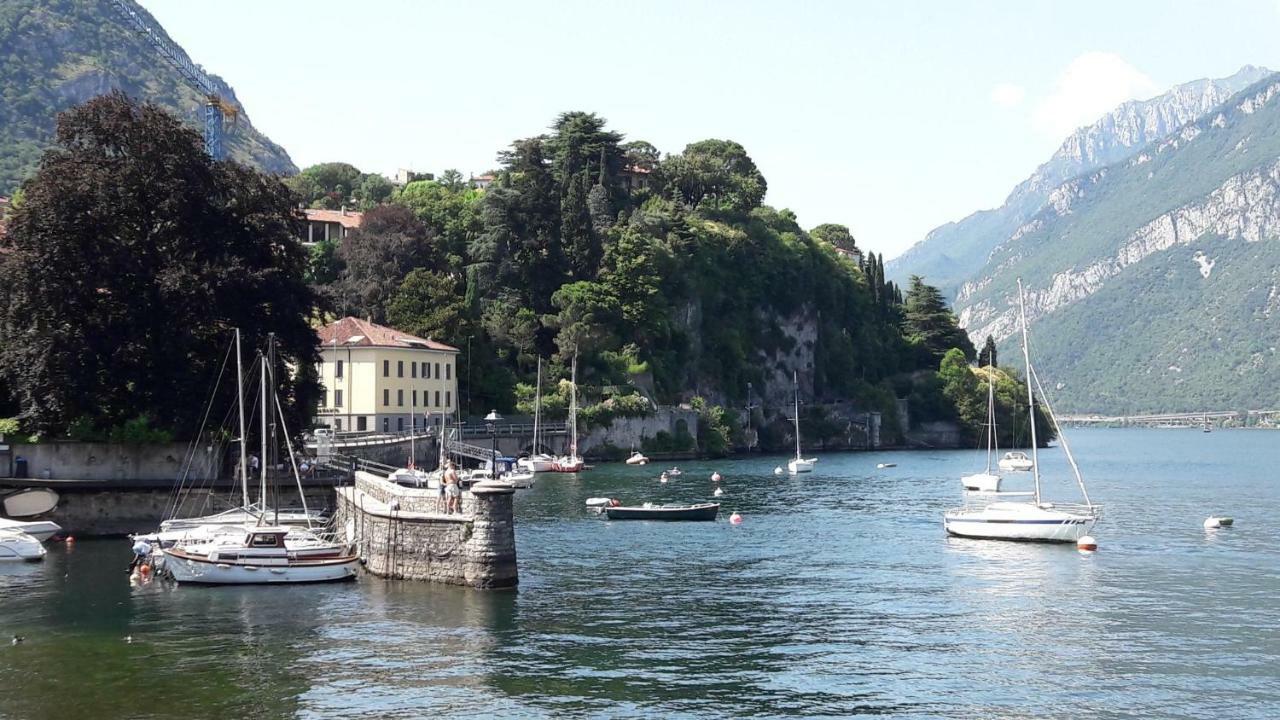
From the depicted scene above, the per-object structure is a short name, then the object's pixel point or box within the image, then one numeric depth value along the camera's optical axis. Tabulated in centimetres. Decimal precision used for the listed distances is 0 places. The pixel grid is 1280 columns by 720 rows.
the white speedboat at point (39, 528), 5581
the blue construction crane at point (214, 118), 17162
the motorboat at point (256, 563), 4772
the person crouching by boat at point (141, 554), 4862
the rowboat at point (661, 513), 7162
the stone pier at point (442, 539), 4384
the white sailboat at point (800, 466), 11931
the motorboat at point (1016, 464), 13588
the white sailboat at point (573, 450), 11312
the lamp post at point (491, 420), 11569
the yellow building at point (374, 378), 10819
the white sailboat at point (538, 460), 10431
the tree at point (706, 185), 18112
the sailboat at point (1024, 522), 6366
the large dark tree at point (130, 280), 6009
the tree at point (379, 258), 12562
